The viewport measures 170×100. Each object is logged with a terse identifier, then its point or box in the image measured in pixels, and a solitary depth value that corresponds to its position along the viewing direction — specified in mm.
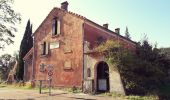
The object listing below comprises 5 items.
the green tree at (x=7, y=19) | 12213
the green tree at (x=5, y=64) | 42101
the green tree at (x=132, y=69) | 10331
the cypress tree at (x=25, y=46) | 21953
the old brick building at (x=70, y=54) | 11743
